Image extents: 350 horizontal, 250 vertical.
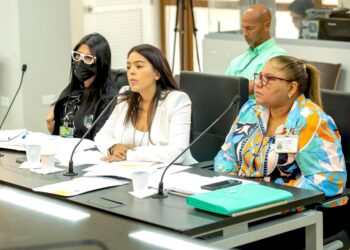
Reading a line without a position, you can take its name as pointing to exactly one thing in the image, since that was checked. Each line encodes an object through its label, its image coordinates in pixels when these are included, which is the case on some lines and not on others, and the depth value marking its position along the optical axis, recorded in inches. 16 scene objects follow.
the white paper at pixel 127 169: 161.5
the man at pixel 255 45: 250.7
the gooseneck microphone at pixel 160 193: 144.1
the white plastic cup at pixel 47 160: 169.4
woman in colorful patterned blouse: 161.0
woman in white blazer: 185.1
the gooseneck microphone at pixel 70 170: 166.7
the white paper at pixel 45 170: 169.3
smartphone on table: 145.0
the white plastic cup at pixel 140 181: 144.7
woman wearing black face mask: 215.9
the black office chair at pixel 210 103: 195.6
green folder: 130.7
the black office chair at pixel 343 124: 167.4
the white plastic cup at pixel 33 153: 175.7
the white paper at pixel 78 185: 148.6
